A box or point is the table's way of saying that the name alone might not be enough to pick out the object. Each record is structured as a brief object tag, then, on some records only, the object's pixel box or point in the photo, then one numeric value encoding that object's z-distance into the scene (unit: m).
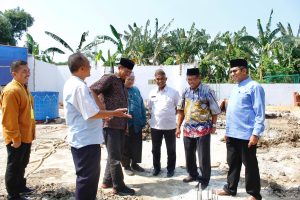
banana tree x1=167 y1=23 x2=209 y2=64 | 18.14
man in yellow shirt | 2.70
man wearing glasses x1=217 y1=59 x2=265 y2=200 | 2.76
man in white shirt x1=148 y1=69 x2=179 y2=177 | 3.73
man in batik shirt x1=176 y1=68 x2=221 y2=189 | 3.32
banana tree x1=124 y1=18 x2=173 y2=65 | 17.34
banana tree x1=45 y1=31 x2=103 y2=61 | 17.09
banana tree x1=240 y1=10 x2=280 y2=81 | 16.74
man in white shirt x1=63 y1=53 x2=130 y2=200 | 2.28
